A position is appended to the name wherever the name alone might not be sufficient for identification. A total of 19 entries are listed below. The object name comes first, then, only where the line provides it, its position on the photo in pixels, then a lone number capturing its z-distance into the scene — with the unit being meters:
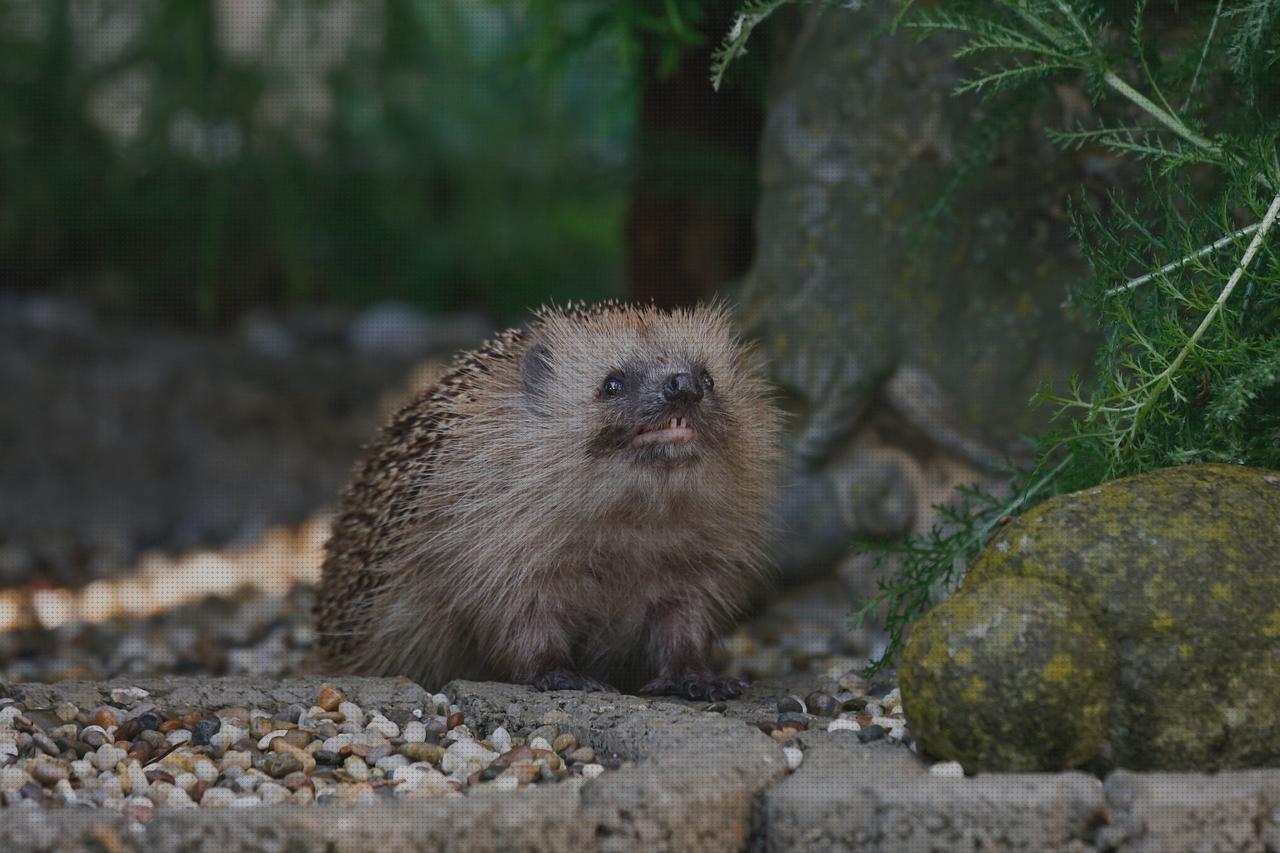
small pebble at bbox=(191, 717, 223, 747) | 4.13
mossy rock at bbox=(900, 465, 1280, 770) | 3.43
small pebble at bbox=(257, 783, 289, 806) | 3.64
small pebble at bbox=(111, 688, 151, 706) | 4.36
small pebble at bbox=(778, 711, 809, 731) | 4.15
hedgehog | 4.81
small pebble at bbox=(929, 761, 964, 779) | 3.49
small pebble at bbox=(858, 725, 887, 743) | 3.90
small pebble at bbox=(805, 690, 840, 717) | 4.50
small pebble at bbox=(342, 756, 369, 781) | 3.86
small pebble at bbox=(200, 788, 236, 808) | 3.59
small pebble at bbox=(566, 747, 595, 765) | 3.92
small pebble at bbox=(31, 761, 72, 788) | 3.65
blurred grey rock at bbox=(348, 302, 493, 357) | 11.01
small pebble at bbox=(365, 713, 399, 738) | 4.23
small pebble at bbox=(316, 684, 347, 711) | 4.44
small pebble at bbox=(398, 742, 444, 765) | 3.97
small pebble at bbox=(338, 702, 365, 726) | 4.35
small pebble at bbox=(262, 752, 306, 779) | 3.89
